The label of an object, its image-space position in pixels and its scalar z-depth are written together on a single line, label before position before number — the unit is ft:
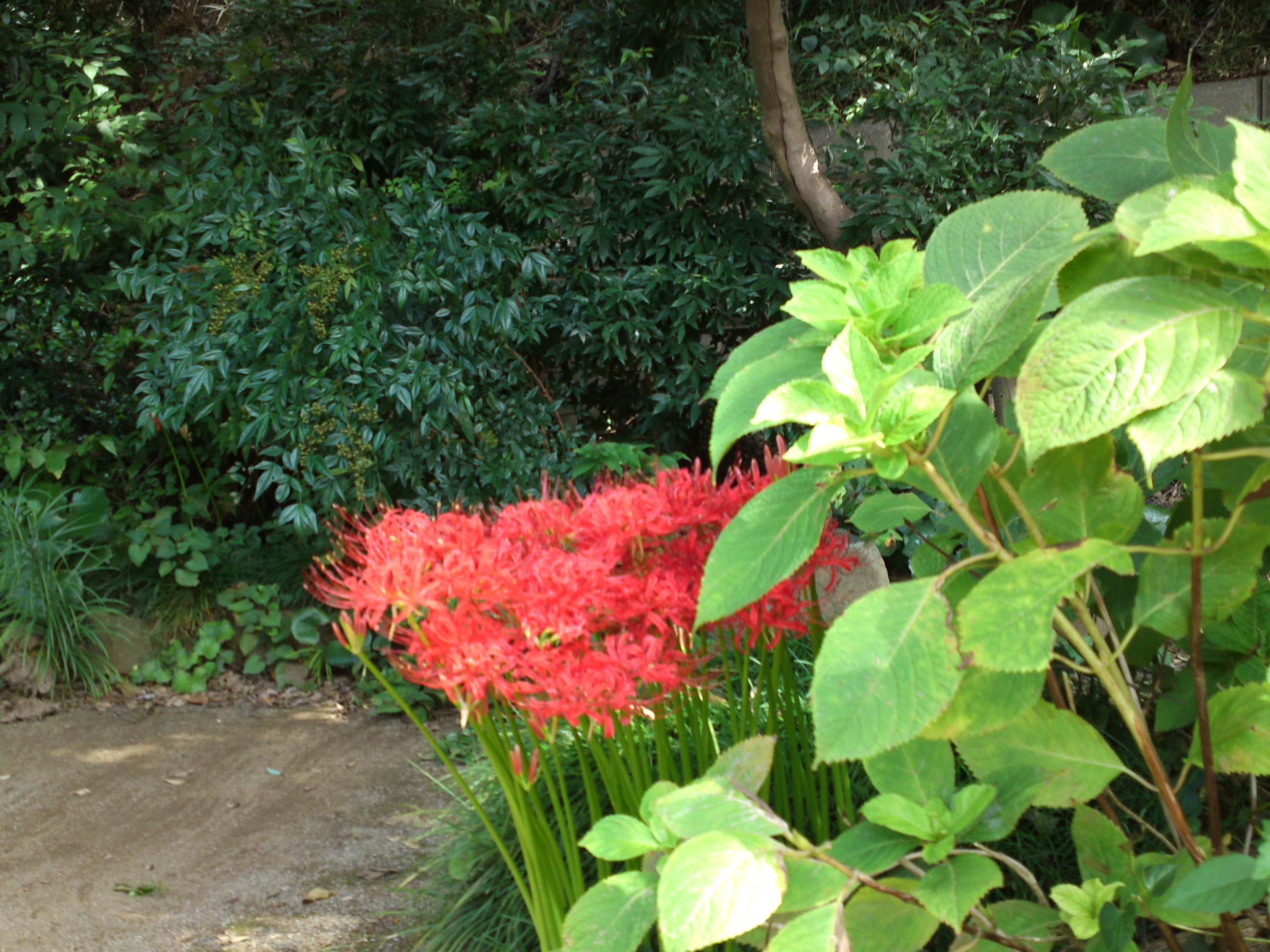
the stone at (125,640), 16.81
